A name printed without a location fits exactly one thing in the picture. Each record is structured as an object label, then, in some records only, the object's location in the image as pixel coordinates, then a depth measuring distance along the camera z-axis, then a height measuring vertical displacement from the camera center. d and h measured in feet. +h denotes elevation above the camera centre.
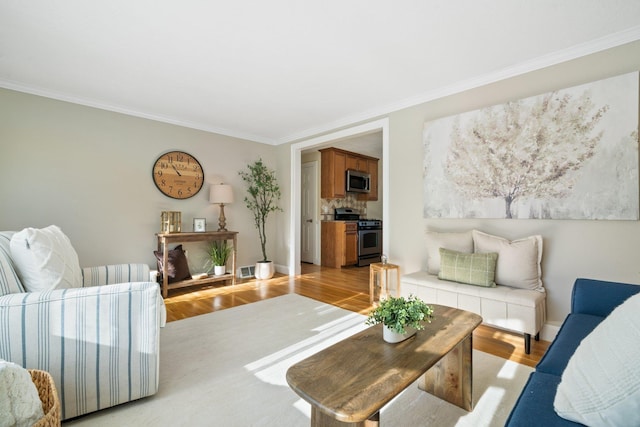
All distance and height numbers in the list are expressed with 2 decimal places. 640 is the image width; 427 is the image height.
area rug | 4.90 -3.49
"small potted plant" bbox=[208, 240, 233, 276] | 14.23 -1.99
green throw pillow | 8.34 -1.61
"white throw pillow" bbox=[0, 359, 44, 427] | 3.03 -2.04
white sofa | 4.50 -2.02
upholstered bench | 7.37 -2.15
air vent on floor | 15.80 -3.15
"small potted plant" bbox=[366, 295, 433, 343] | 4.42 -1.62
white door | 20.03 +0.26
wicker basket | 3.27 -2.33
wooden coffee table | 3.11 -2.01
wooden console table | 12.04 -1.21
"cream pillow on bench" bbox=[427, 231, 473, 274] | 9.33 -0.99
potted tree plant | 15.87 +1.09
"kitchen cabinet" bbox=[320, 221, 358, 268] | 18.56 -1.86
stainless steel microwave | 20.13 +2.51
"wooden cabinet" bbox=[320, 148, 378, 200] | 19.20 +3.21
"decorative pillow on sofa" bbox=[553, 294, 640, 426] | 2.27 -1.43
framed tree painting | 7.14 +1.70
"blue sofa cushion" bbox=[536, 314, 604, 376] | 3.88 -2.02
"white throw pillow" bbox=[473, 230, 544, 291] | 8.02 -1.37
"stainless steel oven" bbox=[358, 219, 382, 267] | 19.30 -1.84
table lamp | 14.12 +1.06
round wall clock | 13.20 +2.03
